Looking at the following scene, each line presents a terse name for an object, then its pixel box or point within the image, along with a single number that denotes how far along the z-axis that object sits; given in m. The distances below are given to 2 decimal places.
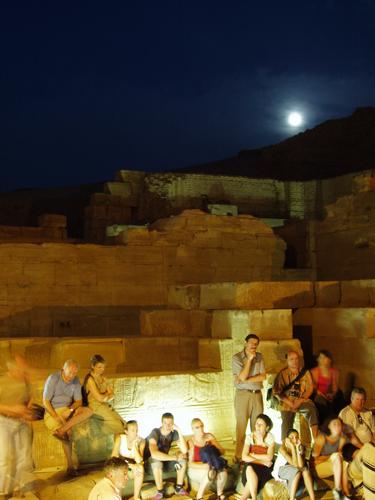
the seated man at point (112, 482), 4.23
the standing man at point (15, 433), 5.40
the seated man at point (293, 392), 6.85
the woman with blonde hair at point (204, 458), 5.92
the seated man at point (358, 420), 6.48
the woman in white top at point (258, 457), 5.80
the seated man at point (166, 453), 5.95
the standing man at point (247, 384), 6.96
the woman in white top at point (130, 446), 5.92
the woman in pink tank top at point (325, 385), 7.24
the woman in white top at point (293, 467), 5.81
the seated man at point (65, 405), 6.07
